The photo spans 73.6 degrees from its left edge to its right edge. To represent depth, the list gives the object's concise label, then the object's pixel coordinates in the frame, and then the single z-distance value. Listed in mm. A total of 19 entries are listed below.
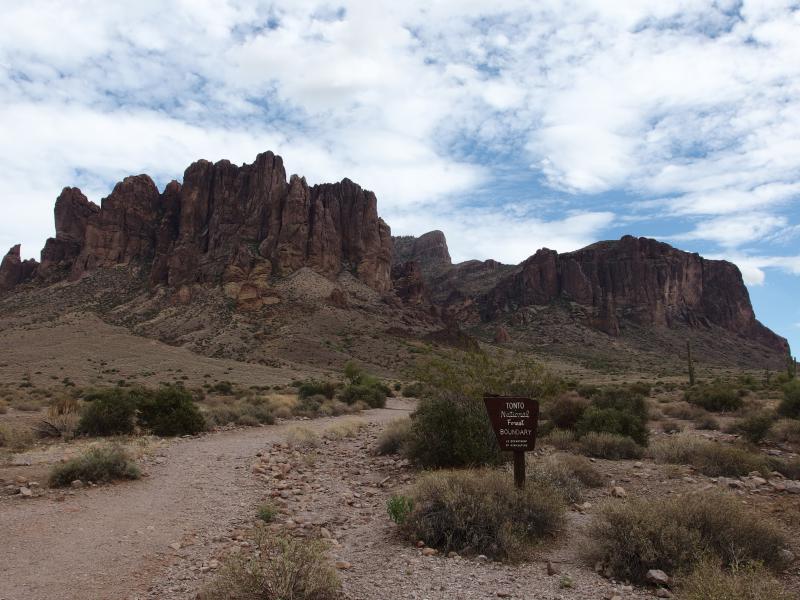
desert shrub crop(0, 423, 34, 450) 15209
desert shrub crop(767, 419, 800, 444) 16109
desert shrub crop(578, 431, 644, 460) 13258
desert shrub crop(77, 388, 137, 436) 17984
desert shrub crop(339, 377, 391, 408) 36062
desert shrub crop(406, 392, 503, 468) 11789
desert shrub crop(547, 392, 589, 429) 18000
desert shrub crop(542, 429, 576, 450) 14402
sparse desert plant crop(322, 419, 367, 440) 19828
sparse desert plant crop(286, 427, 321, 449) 17214
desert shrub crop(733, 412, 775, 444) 16797
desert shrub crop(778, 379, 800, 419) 21844
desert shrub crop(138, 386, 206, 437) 19391
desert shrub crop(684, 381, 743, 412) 26781
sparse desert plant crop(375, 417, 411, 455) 15409
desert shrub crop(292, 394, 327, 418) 28156
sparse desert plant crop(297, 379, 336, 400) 37456
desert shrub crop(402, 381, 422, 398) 45144
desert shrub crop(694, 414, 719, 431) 20623
